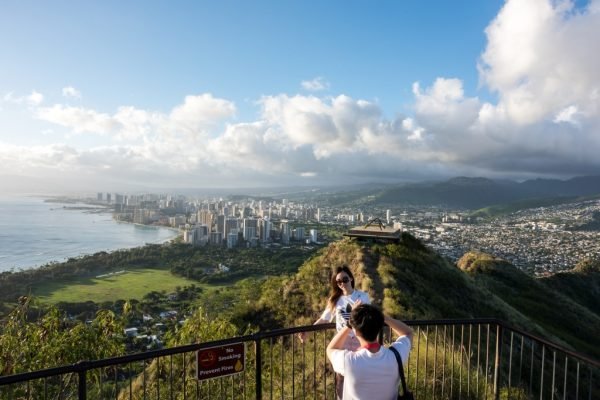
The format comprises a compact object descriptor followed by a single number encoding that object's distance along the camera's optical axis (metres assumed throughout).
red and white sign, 3.00
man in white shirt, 2.30
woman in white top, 3.52
